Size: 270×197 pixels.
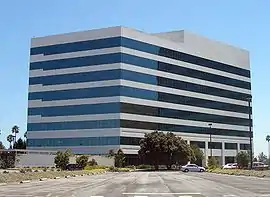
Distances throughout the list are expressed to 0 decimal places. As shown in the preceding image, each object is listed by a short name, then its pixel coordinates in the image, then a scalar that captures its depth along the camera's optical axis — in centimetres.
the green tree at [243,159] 11291
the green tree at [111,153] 10281
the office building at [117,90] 10738
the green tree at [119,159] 10012
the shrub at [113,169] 8843
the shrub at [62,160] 8264
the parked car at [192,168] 8131
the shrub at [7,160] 8305
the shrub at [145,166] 10284
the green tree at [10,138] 14988
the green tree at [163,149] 9712
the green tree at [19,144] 14075
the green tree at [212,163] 9729
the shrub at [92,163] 9508
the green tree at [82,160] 9010
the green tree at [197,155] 10931
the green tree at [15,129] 15165
